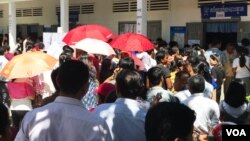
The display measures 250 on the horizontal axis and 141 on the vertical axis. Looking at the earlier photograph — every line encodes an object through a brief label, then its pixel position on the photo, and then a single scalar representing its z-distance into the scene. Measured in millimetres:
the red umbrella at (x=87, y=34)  8234
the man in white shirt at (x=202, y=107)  4680
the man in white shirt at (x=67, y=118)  2924
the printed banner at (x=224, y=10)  12703
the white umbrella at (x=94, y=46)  7188
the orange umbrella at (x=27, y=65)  5586
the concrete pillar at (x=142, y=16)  11461
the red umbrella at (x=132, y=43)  7879
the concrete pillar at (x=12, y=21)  19172
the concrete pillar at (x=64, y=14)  14992
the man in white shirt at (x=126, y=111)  3457
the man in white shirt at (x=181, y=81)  5750
